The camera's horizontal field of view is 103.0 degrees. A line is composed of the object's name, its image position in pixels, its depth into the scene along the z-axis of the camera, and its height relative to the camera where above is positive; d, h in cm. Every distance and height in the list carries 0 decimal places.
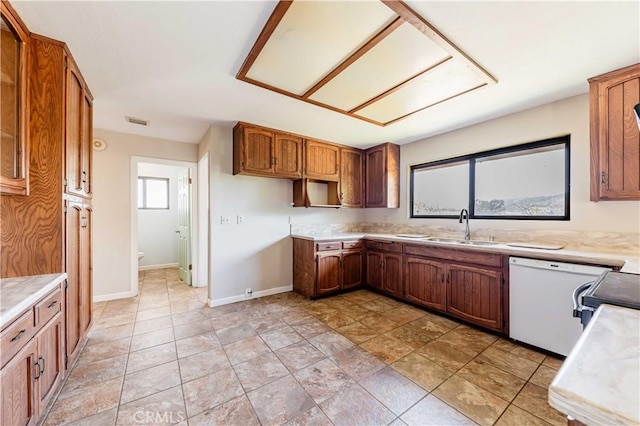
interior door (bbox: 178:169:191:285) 418 -20
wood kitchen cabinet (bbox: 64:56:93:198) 183 +64
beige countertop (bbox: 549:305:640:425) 45 -35
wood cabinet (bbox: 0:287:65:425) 113 -80
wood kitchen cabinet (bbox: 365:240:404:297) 344 -77
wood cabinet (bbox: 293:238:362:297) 351 -78
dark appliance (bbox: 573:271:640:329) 104 -36
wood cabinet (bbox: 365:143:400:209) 407 +58
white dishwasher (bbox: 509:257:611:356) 202 -76
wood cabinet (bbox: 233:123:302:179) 320 +80
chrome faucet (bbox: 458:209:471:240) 318 -8
